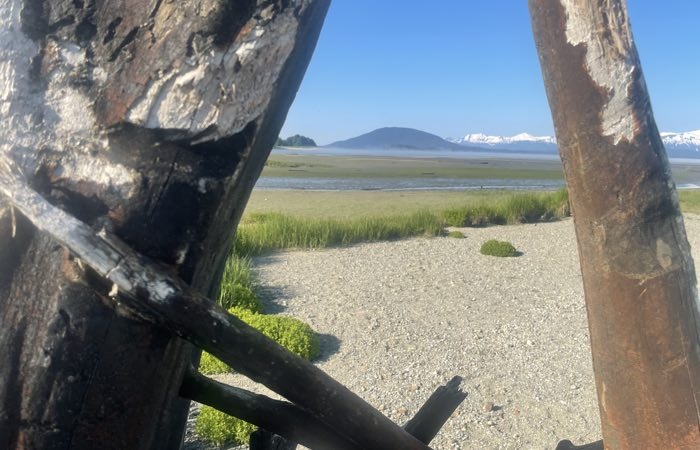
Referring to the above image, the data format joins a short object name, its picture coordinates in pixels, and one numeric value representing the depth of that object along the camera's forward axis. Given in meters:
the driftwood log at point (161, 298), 1.19
